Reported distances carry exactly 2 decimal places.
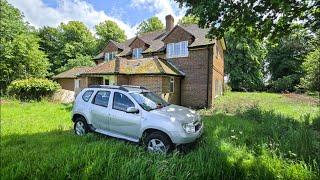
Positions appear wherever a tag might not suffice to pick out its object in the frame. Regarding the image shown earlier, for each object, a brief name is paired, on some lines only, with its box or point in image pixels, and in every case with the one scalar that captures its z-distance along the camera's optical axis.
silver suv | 3.66
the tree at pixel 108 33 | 31.41
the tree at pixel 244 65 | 22.74
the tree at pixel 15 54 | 16.68
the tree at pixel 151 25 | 30.73
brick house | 10.37
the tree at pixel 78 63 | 24.15
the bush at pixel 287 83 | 23.33
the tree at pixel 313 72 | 14.92
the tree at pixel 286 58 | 26.13
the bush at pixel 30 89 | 11.74
